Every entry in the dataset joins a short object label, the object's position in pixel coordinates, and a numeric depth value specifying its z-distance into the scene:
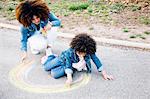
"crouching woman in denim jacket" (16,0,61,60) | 2.53
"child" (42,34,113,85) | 2.33
